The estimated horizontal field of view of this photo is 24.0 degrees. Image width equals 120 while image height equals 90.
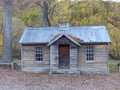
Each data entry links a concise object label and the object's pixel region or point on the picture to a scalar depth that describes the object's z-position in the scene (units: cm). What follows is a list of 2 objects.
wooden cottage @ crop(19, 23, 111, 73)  2294
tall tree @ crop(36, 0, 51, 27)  3306
